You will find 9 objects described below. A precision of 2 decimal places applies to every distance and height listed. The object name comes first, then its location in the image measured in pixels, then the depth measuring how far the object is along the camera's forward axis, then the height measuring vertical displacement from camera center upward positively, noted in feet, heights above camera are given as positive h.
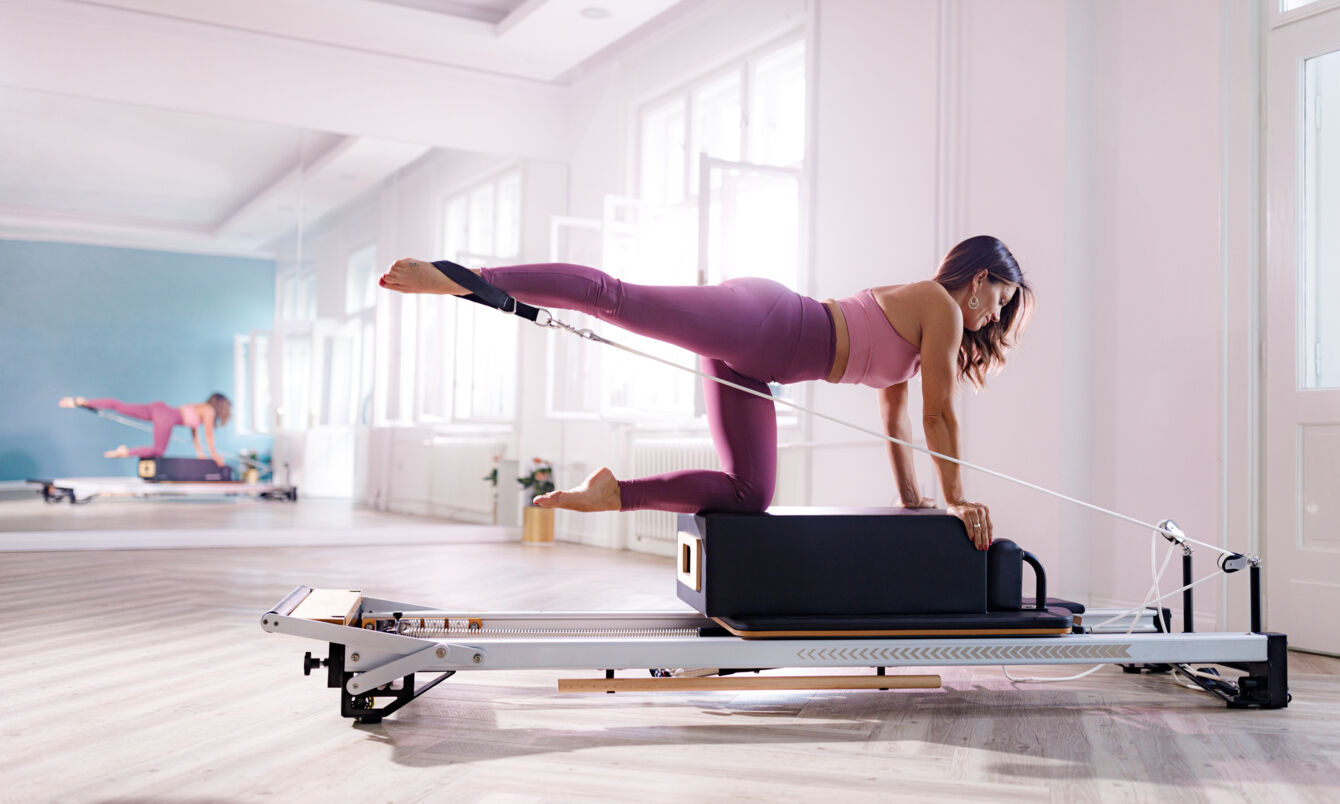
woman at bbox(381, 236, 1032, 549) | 7.47 +0.82
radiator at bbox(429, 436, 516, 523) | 23.36 -1.07
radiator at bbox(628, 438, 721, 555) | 18.99 -0.54
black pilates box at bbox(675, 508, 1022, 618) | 7.56 -0.96
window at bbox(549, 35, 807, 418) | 16.51 +4.28
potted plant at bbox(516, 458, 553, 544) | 22.58 -1.90
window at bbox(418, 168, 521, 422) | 22.86 +2.34
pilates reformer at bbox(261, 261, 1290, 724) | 6.92 -1.45
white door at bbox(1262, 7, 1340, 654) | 10.51 +1.42
